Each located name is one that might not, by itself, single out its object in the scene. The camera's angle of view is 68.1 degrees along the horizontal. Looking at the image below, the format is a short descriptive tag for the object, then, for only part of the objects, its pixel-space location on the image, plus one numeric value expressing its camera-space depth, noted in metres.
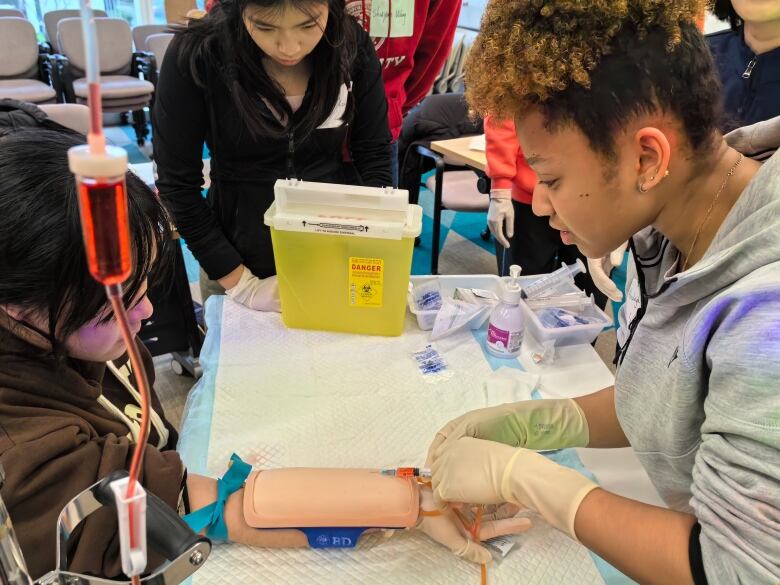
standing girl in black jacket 1.27
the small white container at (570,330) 1.29
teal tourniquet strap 0.84
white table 0.85
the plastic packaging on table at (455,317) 1.34
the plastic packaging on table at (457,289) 1.37
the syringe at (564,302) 1.37
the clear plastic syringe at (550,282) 1.42
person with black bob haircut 0.66
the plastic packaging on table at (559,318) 1.32
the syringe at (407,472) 0.95
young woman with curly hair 0.61
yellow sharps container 1.22
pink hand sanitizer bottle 1.26
